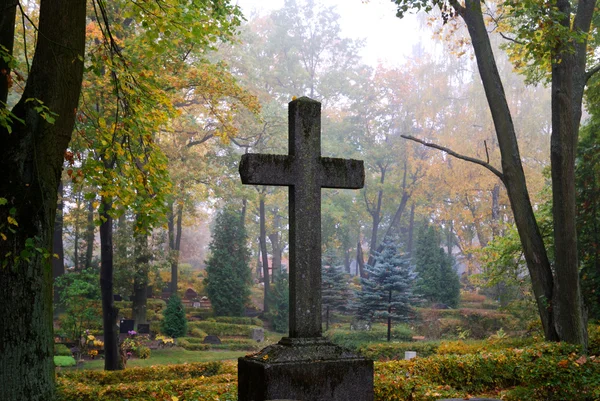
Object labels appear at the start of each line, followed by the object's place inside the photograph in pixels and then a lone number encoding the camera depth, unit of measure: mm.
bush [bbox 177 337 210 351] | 24438
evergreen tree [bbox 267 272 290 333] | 31188
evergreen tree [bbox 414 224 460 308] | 33406
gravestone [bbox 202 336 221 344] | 26125
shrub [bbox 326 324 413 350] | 24012
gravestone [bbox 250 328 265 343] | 27781
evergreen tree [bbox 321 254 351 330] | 30033
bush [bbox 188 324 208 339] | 27594
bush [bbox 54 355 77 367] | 19608
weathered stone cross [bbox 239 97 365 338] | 5941
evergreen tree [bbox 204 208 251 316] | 32125
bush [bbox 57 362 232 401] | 8530
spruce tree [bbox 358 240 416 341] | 25156
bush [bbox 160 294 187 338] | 25609
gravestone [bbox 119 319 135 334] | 25641
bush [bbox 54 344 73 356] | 21172
